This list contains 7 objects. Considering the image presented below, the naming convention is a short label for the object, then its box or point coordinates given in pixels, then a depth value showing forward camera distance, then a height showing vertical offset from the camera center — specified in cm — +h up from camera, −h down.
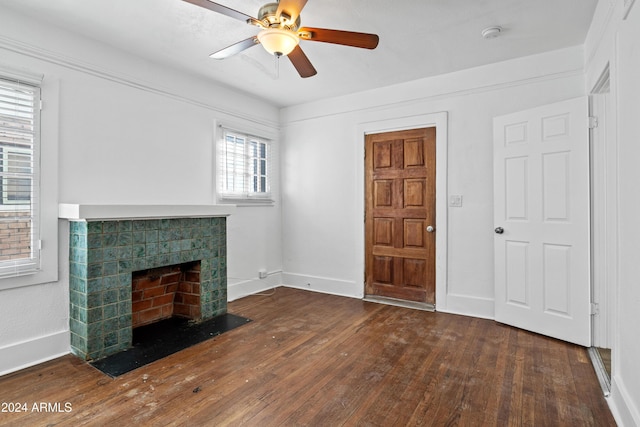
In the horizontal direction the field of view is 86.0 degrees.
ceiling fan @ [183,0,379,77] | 187 +110
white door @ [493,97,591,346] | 283 -5
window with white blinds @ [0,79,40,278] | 244 +26
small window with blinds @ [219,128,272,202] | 416 +61
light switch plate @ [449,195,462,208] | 371 +15
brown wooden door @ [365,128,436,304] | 392 +1
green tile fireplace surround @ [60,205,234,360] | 260 -43
